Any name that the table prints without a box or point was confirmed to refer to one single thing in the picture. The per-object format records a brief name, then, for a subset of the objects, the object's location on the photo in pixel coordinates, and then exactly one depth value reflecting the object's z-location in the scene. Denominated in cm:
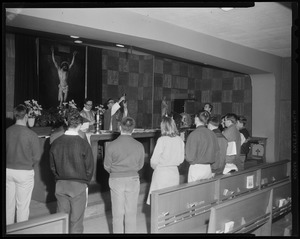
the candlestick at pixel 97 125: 519
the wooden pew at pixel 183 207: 319
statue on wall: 879
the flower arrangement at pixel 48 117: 681
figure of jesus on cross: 814
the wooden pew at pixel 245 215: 316
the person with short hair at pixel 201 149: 383
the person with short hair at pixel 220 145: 419
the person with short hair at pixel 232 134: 450
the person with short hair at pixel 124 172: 324
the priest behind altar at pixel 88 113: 617
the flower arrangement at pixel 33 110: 618
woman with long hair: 360
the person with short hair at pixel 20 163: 320
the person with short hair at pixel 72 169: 300
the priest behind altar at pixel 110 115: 653
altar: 445
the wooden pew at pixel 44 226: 238
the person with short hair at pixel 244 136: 554
